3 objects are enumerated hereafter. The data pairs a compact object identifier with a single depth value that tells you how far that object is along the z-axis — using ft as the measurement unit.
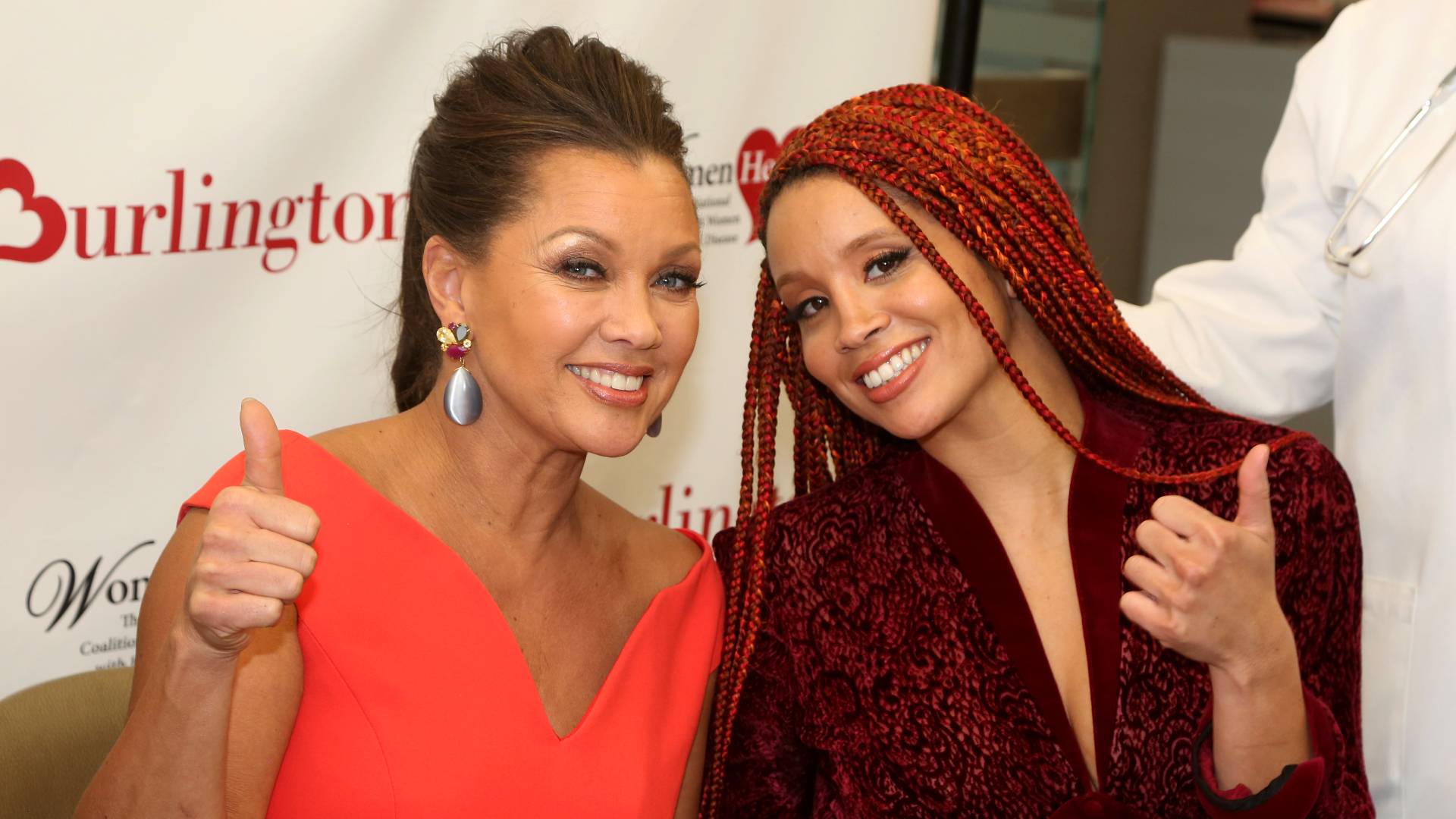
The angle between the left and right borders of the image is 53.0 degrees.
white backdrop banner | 6.65
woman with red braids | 5.74
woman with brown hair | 5.38
